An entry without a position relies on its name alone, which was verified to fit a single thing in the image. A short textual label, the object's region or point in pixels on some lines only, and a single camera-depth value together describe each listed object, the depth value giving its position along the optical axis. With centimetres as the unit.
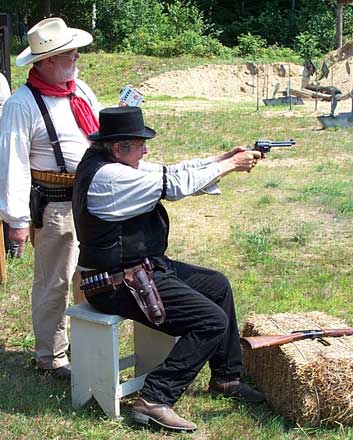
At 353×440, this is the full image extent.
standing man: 457
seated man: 406
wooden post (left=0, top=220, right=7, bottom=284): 667
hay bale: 412
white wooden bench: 420
